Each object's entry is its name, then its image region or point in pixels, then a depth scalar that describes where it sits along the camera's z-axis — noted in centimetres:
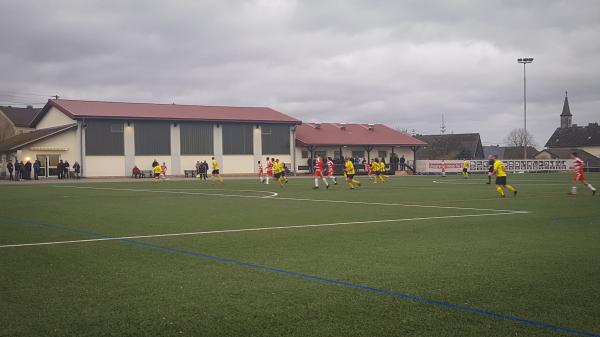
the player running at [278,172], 3603
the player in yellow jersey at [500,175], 2309
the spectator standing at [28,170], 4996
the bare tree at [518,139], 13038
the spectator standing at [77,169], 5278
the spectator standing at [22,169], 5030
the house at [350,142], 6819
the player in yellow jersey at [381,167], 4325
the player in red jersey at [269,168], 3934
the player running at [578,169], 2473
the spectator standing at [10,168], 4862
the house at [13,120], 8475
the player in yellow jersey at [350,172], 3153
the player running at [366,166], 5470
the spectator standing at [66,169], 5231
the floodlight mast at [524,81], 6500
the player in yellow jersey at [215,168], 4185
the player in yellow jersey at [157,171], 4525
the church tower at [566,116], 14362
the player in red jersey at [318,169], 3171
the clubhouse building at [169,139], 5484
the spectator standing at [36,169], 5052
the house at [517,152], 11214
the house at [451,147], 9569
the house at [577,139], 11019
